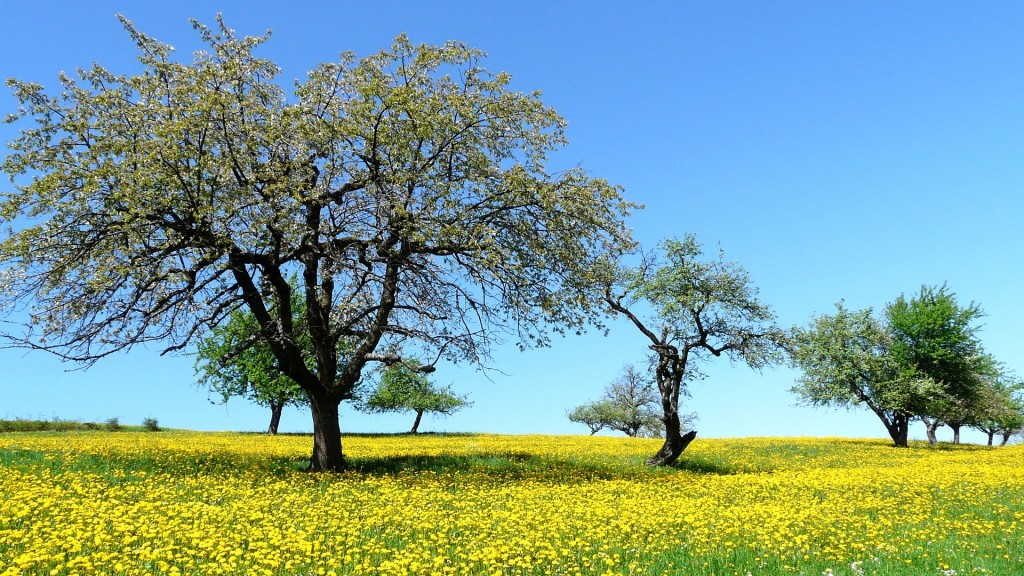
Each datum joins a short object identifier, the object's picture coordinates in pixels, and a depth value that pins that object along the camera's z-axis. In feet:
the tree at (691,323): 84.94
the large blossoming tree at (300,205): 57.47
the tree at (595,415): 256.93
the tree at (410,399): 193.57
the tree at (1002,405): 165.20
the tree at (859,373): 149.38
